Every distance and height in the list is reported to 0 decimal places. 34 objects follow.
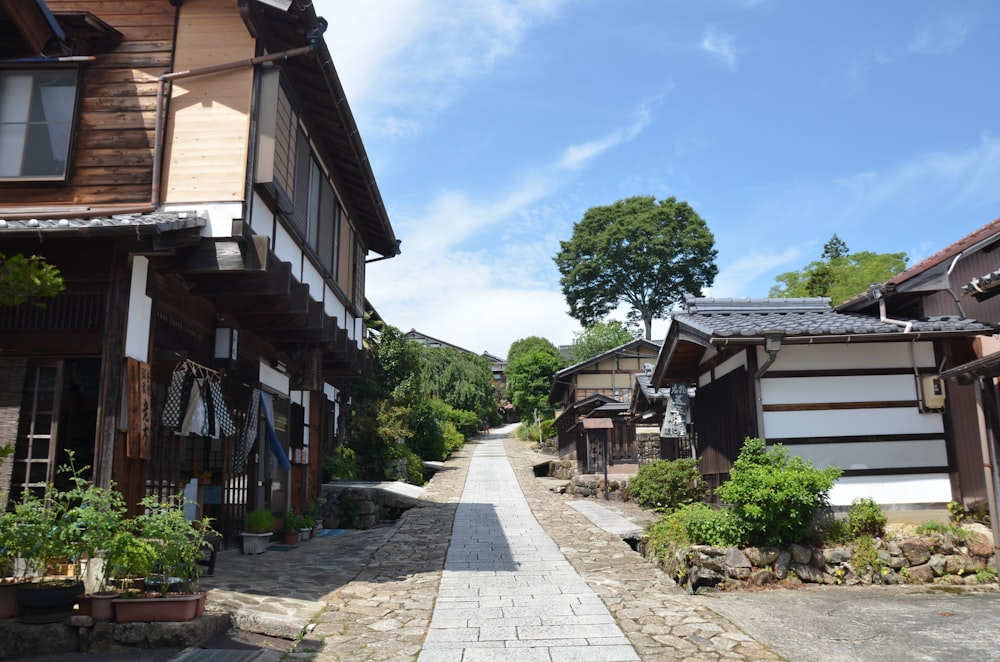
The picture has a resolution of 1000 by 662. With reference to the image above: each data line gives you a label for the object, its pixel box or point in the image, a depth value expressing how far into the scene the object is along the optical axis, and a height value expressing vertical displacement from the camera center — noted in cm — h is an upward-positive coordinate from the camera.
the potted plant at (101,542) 634 -82
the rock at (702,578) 947 -179
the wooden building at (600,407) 2931 +176
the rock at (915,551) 970 -149
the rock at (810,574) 951 -176
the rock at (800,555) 959 -151
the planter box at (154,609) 642 -146
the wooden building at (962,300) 1056 +237
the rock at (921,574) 955 -178
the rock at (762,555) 954 -150
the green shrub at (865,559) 955 -157
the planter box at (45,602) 630 -136
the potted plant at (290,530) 1383 -159
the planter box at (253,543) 1220 -162
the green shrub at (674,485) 1495 -84
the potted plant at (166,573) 646 -120
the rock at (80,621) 632 -153
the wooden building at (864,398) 1072 +72
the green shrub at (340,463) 2091 -45
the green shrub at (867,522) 1003 -112
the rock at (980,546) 973 -144
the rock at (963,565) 965 -168
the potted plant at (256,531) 1222 -143
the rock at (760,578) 943 -179
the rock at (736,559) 949 -154
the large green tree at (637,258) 5428 +1467
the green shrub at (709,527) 976 -116
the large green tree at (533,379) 5456 +534
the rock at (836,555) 964 -152
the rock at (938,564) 962 -166
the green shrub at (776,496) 935 -70
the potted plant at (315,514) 1509 -145
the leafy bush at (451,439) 4050 +53
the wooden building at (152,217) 812 +307
